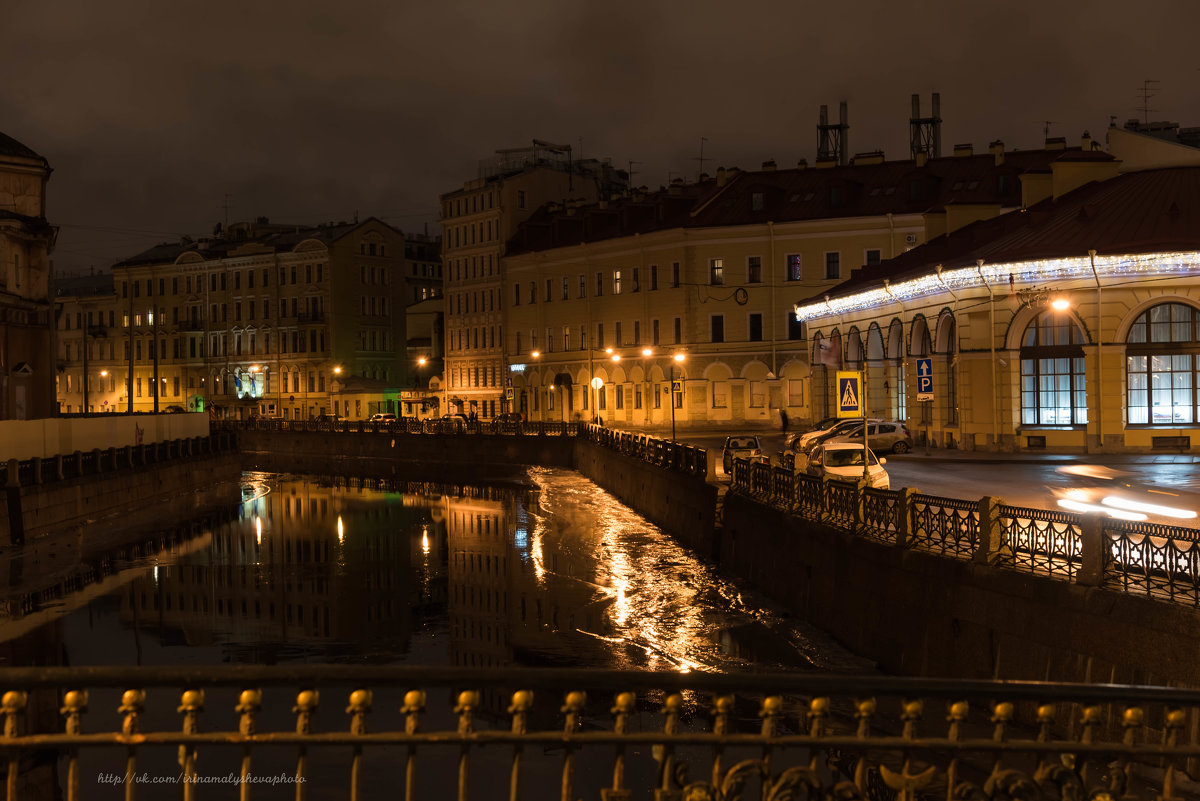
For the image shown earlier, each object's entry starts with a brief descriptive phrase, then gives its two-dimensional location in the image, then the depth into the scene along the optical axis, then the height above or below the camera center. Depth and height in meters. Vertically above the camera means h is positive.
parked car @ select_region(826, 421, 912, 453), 38.19 -1.73
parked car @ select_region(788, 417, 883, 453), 38.81 -1.60
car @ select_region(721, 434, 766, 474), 39.68 -2.02
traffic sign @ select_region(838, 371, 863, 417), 22.33 -0.12
